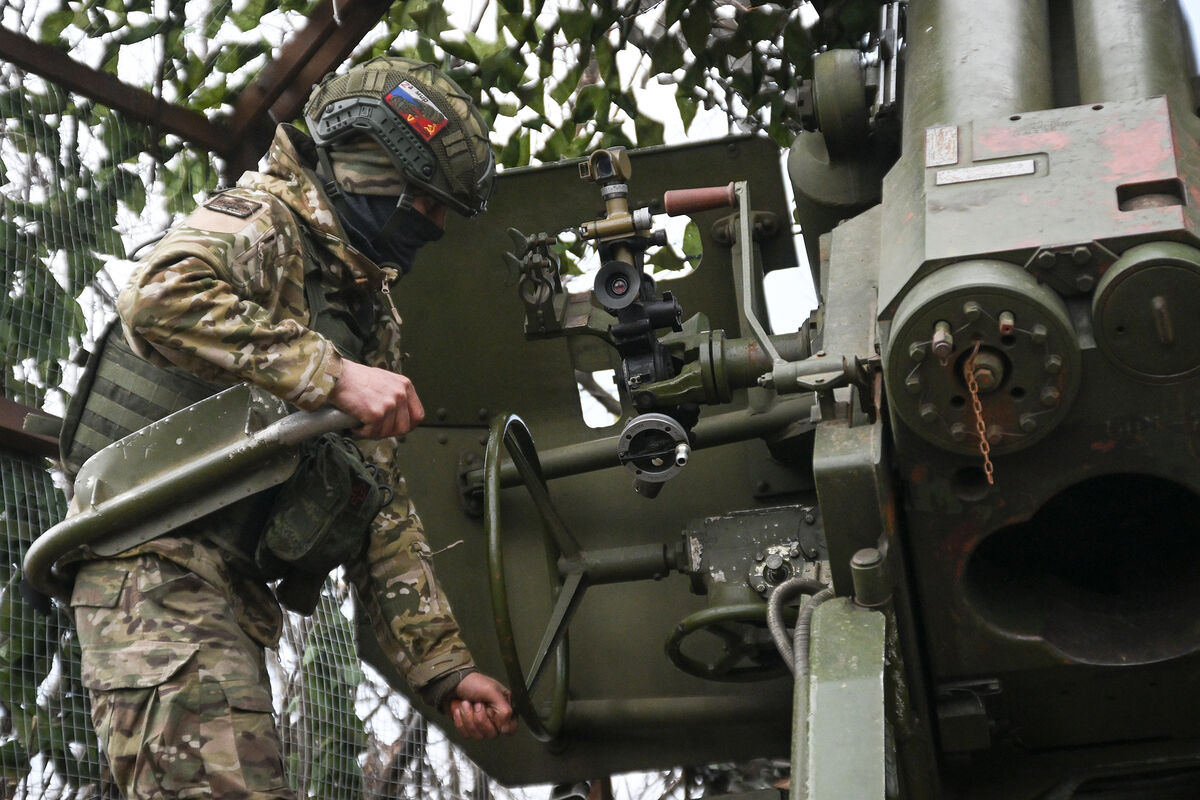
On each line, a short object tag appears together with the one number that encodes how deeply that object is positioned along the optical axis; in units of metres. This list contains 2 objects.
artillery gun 2.93
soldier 3.37
